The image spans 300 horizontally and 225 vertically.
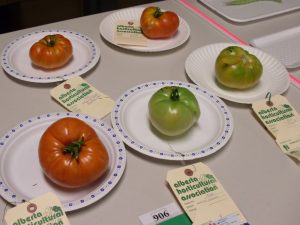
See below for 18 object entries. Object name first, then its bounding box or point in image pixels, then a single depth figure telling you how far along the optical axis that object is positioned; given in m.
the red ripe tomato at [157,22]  1.02
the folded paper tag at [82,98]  0.80
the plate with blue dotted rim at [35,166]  0.62
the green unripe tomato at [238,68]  0.85
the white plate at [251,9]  1.17
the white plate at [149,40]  1.01
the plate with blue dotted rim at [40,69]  0.88
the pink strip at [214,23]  1.09
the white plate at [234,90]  0.89
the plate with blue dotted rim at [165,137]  0.72
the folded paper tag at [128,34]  1.01
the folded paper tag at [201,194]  0.62
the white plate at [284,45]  1.01
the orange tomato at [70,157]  0.61
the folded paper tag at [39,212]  0.58
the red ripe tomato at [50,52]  0.88
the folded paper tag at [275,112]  0.79
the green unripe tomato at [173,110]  0.72
